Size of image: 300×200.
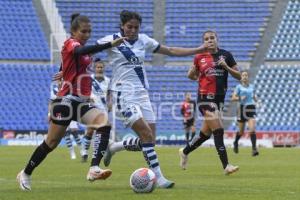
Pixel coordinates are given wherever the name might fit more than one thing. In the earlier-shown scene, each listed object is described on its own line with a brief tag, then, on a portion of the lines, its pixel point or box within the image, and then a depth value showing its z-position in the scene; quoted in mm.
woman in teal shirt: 22859
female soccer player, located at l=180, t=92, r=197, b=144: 33109
